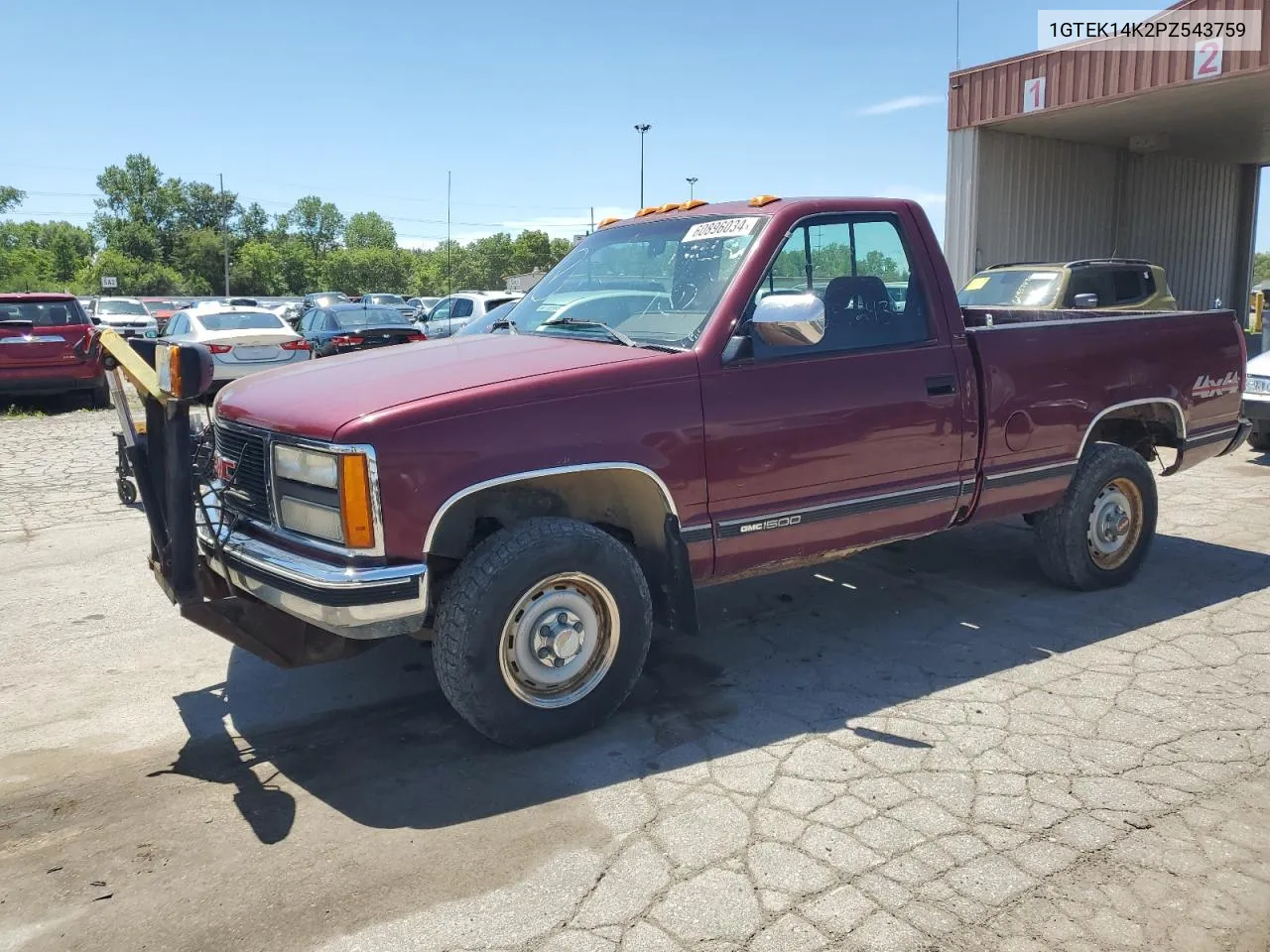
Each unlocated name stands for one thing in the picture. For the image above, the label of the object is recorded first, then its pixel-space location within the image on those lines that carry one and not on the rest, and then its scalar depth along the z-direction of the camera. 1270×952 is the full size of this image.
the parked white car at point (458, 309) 18.62
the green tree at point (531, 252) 97.06
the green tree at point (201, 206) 91.12
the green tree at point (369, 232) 126.19
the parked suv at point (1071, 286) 11.42
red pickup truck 3.40
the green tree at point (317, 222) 116.00
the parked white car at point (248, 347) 13.64
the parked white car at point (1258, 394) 9.66
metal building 14.20
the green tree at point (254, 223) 96.25
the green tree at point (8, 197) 95.50
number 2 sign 13.02
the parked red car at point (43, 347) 13.80
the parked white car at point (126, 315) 24.22
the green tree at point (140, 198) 90.69
